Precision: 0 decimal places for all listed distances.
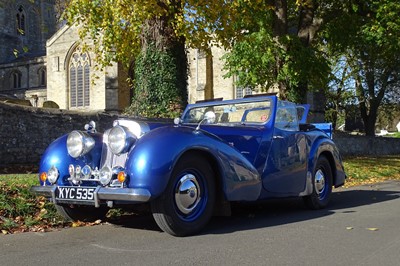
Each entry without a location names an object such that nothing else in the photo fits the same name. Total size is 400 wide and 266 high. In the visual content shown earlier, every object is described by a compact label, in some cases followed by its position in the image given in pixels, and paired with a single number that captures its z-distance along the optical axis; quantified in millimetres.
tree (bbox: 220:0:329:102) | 15758
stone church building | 34719
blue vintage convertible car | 4812
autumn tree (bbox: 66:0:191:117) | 11586
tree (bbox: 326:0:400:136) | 16234
